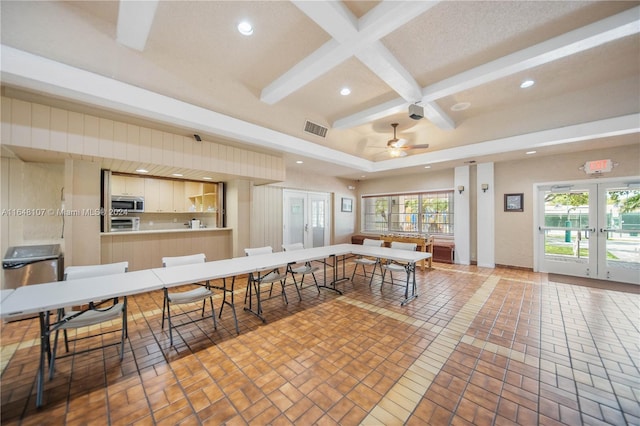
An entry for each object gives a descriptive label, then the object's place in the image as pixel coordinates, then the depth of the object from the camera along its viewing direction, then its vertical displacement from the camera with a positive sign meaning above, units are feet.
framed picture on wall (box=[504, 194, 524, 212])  19.08 +0.94
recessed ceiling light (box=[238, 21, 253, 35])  8.08 +6.30
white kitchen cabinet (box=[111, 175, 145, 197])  18.12 +2.05
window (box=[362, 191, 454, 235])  23.77 +0.07
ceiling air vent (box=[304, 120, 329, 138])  15.44 +5.54
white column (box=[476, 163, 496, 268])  20.06 -0.26
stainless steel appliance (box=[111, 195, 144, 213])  16.93 +0.67
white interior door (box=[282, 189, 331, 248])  22.76 -0.47
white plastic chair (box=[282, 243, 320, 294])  12.62 -2.94
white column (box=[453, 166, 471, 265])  21.16 -0.20
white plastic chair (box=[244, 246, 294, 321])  10.48 -3.04
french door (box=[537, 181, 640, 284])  15.57 -1.10
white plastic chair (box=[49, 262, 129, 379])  6.73 -3.05
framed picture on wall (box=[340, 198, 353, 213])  28.10 +1.00
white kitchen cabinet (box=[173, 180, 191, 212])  20.98 +1.29
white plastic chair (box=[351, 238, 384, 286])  14.99 -2.31
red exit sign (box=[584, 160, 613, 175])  15.78 +3.16
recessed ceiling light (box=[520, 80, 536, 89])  11.53 +6.27
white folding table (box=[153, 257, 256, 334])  7.80 -2.11
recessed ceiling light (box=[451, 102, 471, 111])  13.78 +6.23
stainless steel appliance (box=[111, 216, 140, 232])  16.89 -0.75
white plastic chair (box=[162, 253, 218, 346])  8.54 -3.00
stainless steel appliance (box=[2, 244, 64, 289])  10.03 -2.24
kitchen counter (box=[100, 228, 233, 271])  13.34 -1.99
